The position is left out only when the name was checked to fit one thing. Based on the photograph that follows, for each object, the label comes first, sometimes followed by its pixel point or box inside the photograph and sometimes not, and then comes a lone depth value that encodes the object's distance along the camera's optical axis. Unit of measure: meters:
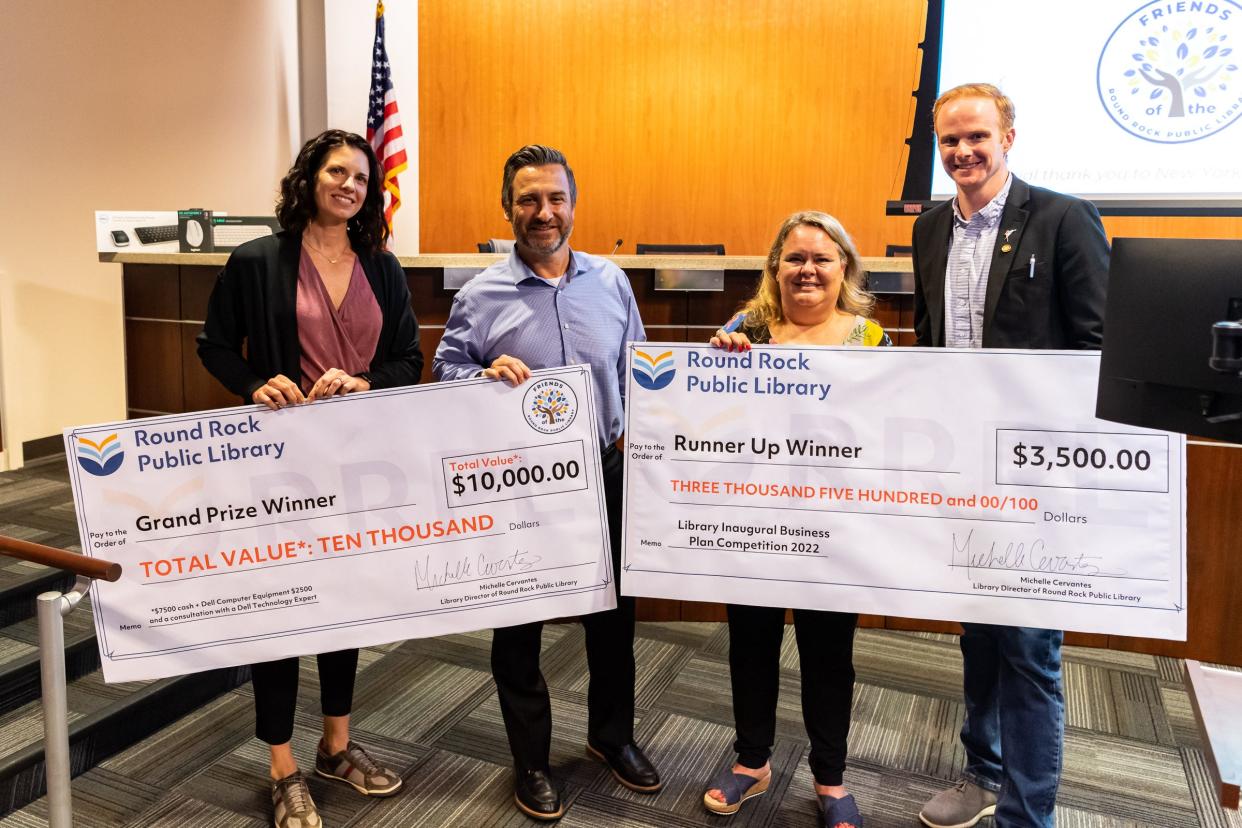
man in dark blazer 1.86
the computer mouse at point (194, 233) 4.35
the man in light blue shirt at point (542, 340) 2.01
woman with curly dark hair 2.00
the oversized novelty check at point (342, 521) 1.91
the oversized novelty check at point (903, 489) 1.86
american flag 6.04
